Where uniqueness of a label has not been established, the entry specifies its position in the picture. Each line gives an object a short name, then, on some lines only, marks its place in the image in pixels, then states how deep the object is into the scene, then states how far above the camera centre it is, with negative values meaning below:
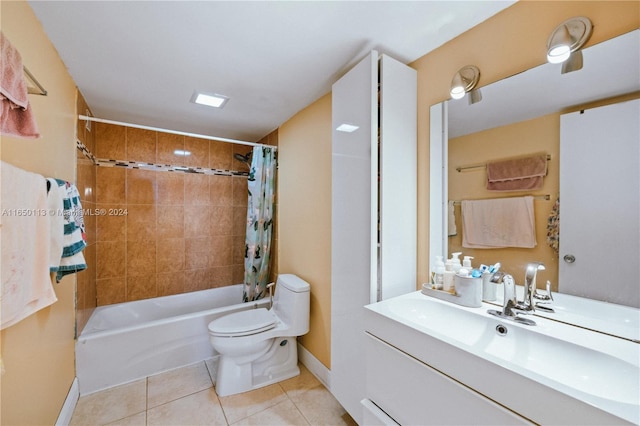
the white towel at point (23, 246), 0.89 -0.14
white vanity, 0.70 -0.52
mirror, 0.98 +0.42
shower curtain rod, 1.92 +0.70
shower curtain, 2.73 -0.07
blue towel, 1.34 -0.13
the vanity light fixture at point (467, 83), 1.34 +0.69
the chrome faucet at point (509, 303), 1.12 -0.38
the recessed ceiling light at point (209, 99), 2.07 +0.93
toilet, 1.91 -0.96
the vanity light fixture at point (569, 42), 1.02 +0.70
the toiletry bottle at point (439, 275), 1.39 -0.33
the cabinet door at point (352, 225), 1.46 -0.07
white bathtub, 1.92 -1.07
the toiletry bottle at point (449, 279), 1.34 -0.34
